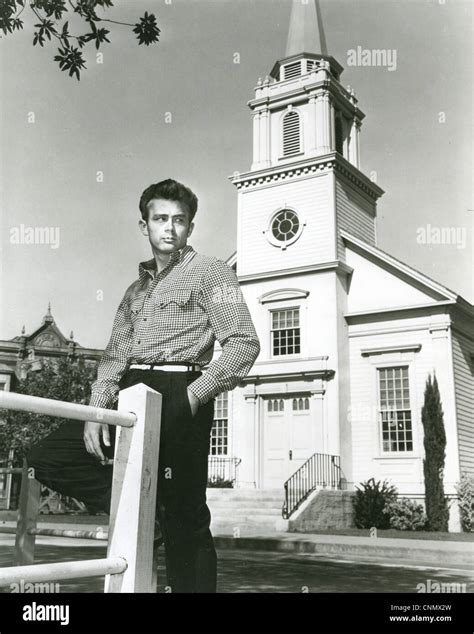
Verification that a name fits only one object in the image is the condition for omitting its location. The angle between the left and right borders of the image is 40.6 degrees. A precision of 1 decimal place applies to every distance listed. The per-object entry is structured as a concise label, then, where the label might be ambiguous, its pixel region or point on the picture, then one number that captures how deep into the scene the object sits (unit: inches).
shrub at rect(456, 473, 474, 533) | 451.5
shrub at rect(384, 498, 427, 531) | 457.4
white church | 494.6
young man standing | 81.3
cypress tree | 454.0
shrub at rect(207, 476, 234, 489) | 514.8
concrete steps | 420.9
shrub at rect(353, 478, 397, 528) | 460.8
